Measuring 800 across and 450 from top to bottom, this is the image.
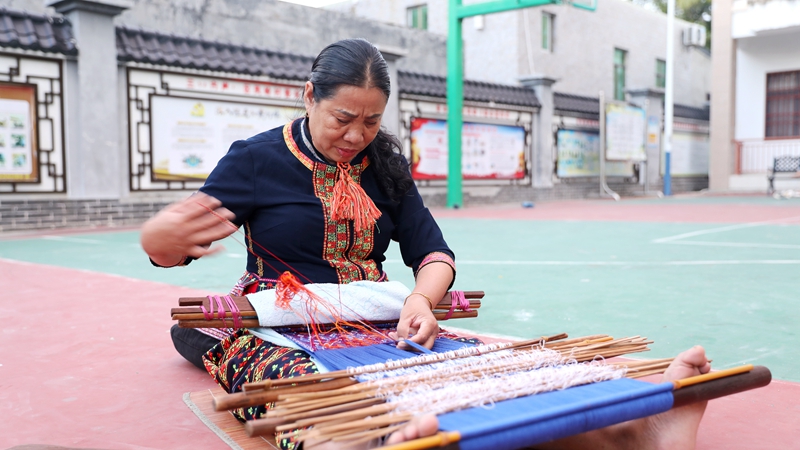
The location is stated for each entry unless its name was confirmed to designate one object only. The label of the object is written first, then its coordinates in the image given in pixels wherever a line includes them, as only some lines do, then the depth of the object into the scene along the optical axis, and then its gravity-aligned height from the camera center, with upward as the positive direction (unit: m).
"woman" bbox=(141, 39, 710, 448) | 1.73 -0.05
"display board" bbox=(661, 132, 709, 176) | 19.74 +1.06
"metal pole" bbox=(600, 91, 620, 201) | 16.39 +0.80
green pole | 12.70 +1.86
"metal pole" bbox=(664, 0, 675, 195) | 17.39 +2.27
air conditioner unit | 21.84 +4.83
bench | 15.54 +0.51
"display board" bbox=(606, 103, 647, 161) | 16.91 +1.43
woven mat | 1.69 -0.61
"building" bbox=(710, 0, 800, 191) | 17.05 +2.33
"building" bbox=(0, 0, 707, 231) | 8.35 +1.29
